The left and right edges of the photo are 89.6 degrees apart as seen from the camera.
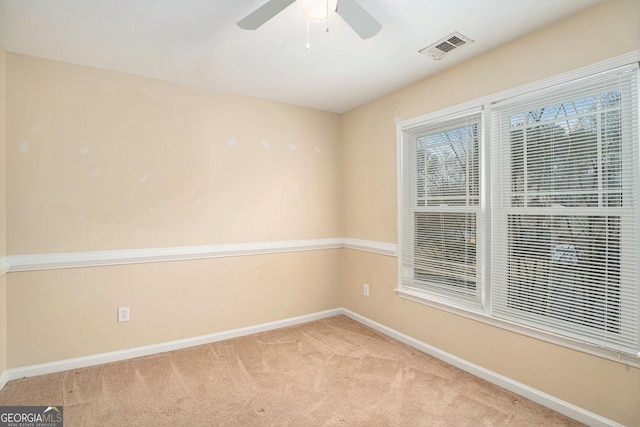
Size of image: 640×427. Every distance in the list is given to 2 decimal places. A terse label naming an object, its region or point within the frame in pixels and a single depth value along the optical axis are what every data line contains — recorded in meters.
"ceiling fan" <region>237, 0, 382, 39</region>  1.65
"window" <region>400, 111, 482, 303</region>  2.63
